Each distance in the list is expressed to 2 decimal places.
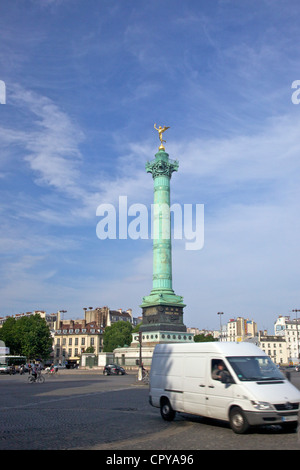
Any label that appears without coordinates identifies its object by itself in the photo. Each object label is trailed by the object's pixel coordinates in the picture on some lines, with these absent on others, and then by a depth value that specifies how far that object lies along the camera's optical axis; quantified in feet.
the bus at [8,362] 210.59
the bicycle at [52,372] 177.58
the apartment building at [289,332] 471.37
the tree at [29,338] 296.10
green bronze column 226.38
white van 34.81
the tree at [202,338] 387.57
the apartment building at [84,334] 450.30
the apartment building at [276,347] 458.91
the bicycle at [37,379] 121.49
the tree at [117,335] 376.46
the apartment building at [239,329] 533.96
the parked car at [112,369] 164.25
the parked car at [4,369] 210.18
